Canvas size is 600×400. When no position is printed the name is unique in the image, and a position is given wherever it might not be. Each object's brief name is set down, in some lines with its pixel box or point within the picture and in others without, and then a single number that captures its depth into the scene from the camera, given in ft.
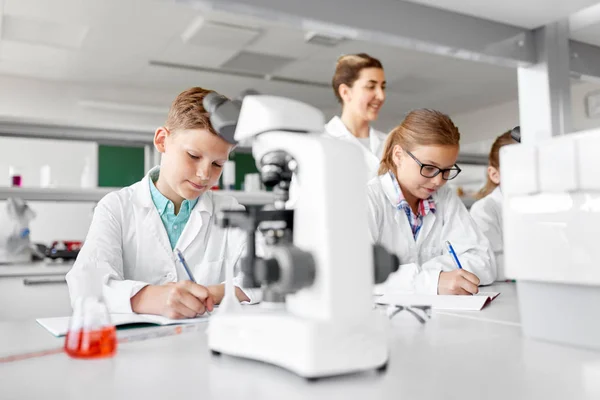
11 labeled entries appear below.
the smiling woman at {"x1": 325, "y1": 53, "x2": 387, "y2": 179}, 8.22
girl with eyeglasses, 5.32
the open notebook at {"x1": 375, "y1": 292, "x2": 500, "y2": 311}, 3.34
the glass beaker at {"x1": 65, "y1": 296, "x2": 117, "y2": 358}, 2.10
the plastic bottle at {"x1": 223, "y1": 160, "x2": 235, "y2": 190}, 9.81
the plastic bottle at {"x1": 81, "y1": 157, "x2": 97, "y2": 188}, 10.21
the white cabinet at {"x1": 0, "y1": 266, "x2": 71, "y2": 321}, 6.82
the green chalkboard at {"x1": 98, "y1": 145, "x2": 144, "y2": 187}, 17.83
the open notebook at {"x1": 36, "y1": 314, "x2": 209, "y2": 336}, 2.75
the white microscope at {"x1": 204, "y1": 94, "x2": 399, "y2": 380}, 1.69
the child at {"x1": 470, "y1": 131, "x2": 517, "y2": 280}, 6.70
